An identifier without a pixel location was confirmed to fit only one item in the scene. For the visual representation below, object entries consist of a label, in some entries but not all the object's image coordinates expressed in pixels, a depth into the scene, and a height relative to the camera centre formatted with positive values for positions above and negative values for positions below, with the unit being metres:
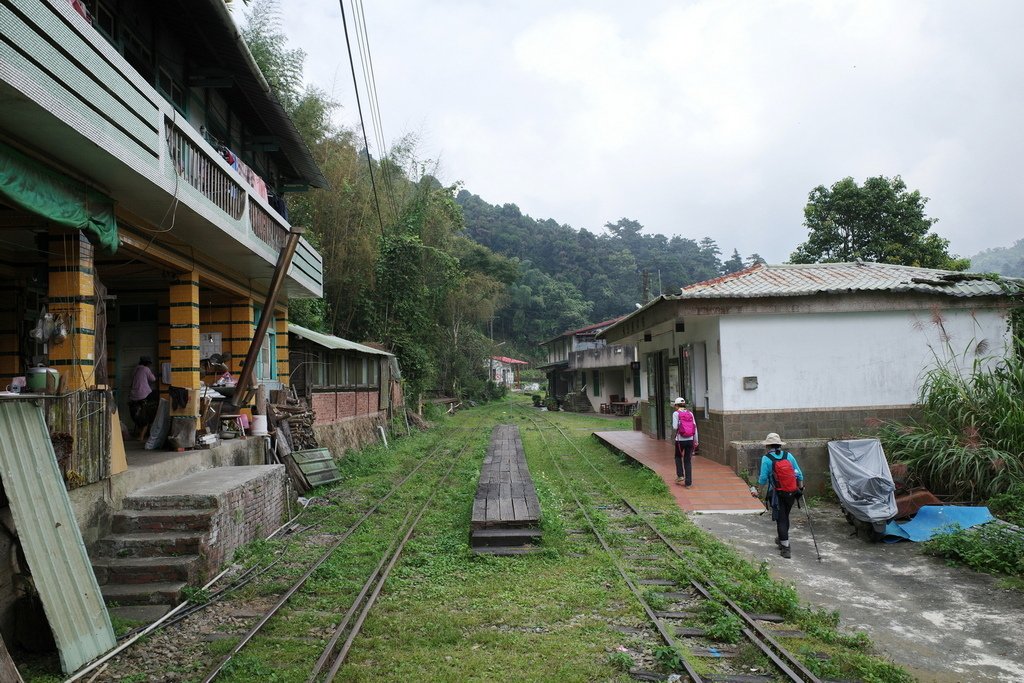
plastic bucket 10.98 -0.63
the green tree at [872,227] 22.80 +5.36
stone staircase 5.92 -1.47
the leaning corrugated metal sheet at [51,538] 4.63 -1.10
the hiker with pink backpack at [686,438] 10.49 -0.98
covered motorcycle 8.11 -1.45
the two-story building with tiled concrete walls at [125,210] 5.51 +2.21
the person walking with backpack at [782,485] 7.69 -1.30
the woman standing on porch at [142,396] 9.88 -0.06
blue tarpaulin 8.02 -1.88
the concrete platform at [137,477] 6.05 -0.98
